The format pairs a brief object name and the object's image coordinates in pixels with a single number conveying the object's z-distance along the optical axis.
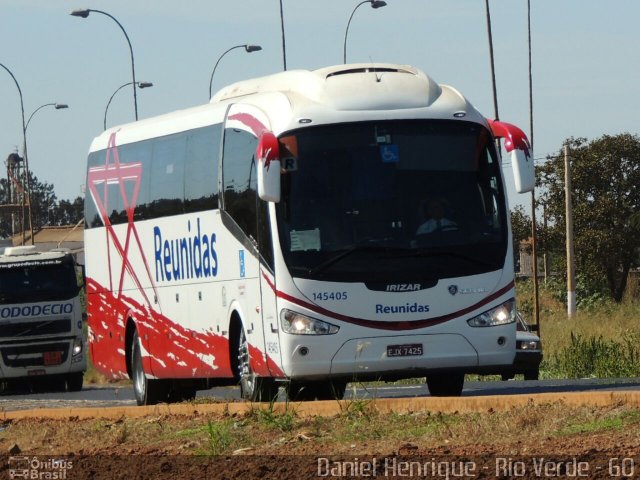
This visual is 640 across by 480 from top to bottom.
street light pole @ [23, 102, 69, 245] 66.25
